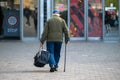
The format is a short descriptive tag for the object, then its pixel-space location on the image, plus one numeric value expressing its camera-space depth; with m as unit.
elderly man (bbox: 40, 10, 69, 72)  12.66
